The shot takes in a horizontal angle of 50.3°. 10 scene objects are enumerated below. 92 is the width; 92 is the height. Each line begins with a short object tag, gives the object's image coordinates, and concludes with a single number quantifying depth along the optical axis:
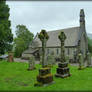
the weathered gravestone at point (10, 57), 23.00
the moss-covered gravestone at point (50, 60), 16.78
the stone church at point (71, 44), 25.66
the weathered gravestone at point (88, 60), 16.49
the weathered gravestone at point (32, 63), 14.10
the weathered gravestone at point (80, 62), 13.66
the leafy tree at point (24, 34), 49.61
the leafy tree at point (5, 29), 21.86
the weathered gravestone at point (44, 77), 7.52
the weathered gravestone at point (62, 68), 9.71
